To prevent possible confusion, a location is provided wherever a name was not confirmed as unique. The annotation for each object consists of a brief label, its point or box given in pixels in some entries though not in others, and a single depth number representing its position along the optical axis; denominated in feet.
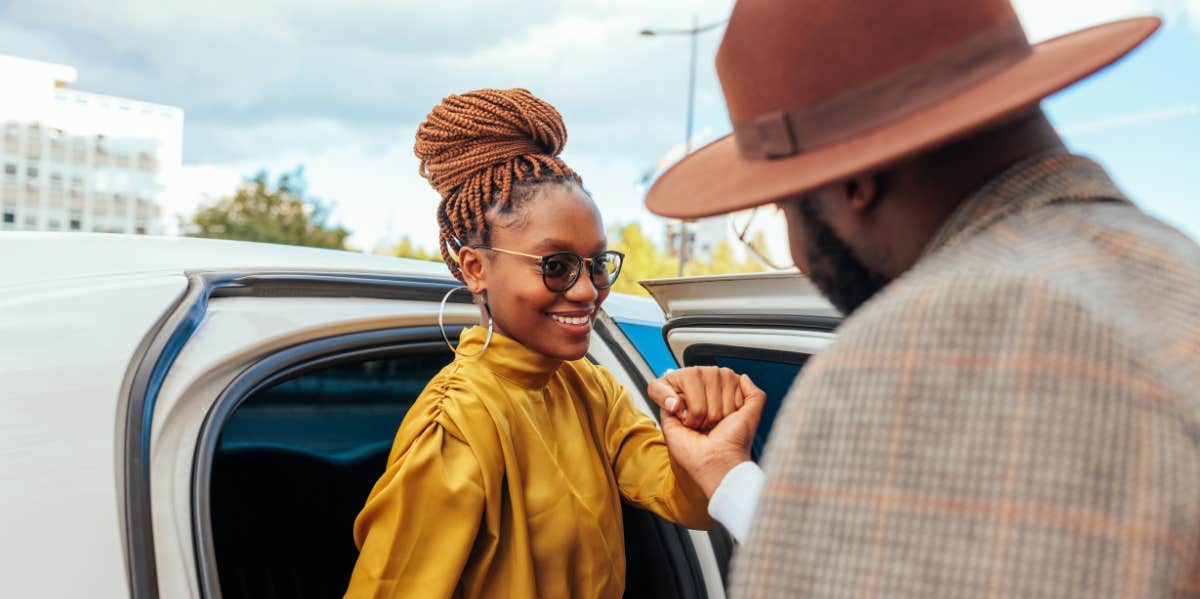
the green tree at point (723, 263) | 100.61
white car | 4.55
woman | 5.65
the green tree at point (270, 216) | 119.75
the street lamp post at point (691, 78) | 61.84
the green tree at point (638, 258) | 95.30
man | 2.68
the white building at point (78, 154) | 220.84
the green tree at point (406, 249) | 117.96
